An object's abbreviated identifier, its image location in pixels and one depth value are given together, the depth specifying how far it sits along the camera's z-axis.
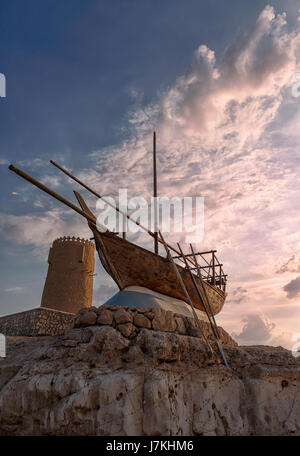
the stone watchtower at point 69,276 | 23.06
